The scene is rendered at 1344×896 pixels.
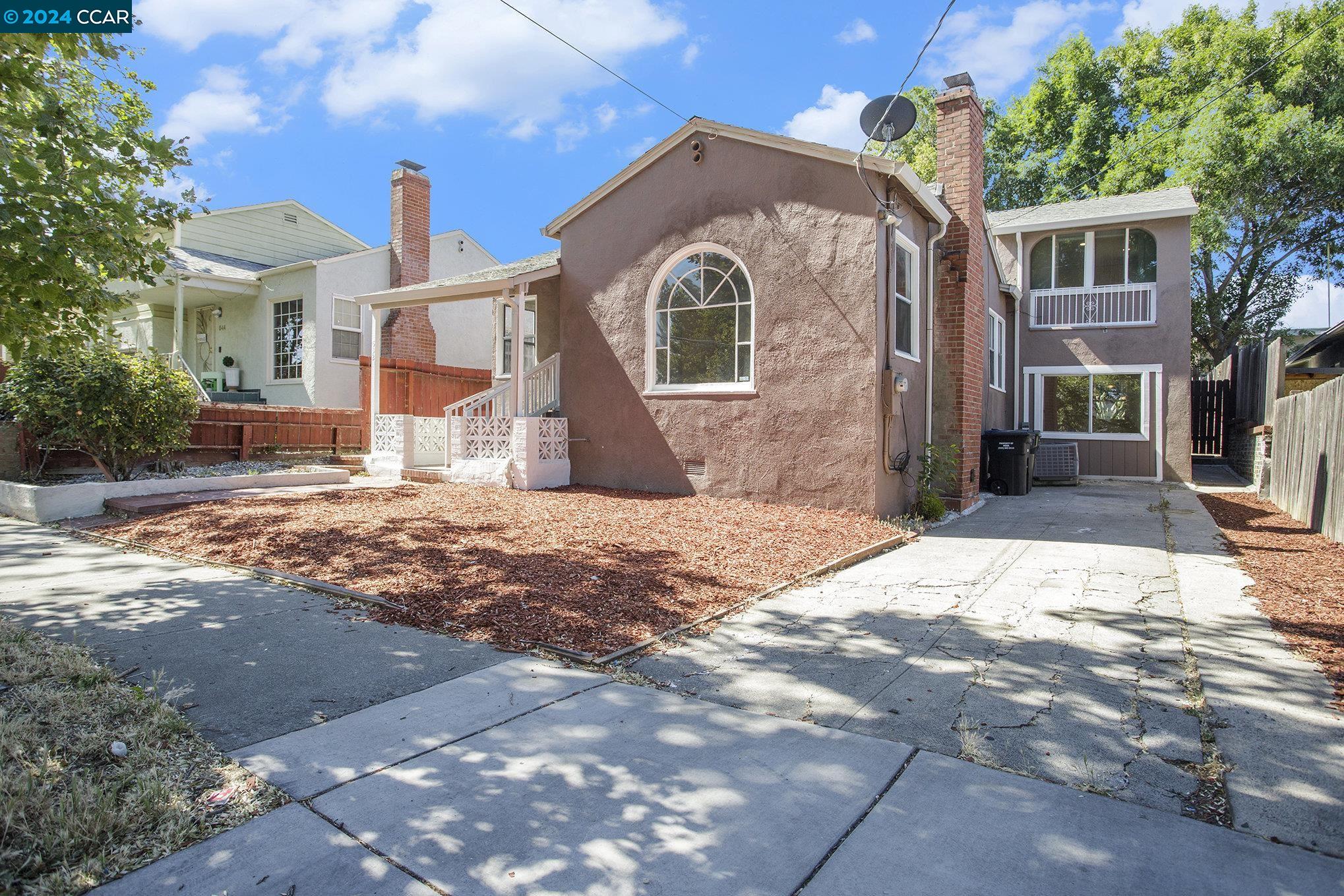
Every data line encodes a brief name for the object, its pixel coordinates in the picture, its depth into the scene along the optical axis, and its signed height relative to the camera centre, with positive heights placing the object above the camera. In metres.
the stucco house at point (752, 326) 8.68 +1.44
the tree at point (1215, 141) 19.95 +9.38
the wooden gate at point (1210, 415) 18.16 +0.53
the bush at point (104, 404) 9.02 +0.28
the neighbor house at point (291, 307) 16.78 +3.01
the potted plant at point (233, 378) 18.27 +1.23
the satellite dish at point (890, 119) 8.70 +3.78
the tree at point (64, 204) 4.30 +1.40
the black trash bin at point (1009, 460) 12.20 -0.43
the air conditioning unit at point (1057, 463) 14.19 -0.57
